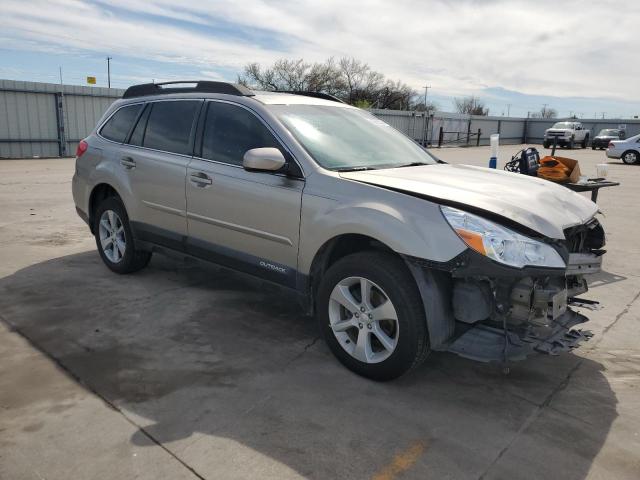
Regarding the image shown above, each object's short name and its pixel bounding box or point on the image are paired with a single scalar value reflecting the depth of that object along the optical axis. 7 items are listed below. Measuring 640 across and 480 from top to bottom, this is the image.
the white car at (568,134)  38.91
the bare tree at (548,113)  88.41
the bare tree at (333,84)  60.09
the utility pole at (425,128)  36.44
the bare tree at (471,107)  79.82
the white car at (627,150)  25.27
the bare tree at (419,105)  68.57
